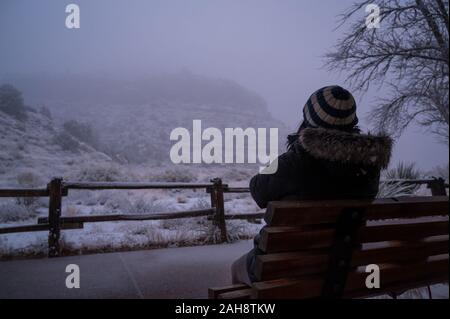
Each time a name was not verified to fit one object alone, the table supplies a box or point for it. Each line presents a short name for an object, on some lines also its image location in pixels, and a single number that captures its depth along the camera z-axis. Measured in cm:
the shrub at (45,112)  2145
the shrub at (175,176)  1148
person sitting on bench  144
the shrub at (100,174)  1018
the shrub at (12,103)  1769
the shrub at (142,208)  646
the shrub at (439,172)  709
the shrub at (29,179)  926
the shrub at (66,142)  1687
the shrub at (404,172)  680
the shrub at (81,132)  1995
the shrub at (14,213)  550
